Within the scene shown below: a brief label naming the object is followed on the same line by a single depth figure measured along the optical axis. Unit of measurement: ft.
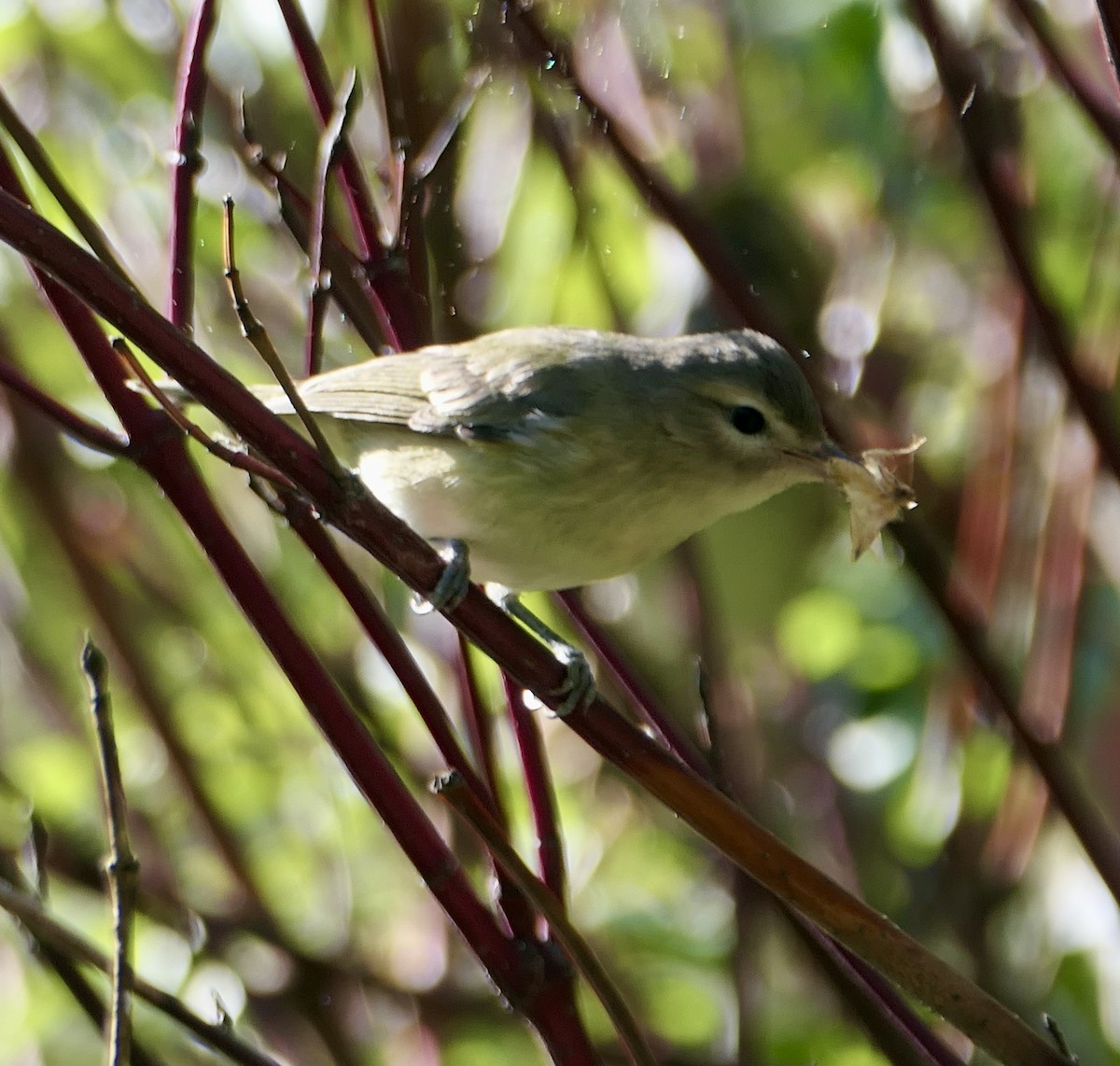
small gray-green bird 18.67
